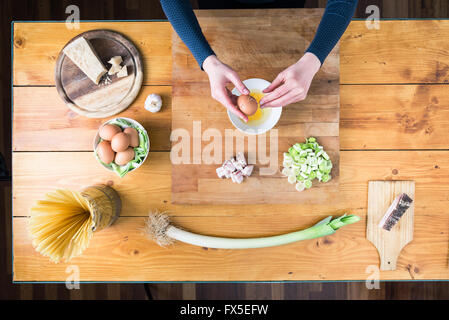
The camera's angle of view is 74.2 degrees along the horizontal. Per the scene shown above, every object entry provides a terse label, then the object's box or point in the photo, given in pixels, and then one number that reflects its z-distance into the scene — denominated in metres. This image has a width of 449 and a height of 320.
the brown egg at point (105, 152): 0.86
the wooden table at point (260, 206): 0.99
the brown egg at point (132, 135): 0.88
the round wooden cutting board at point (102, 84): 0.97
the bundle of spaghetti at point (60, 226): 0.76
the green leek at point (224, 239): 0.96
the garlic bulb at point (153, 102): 0.96
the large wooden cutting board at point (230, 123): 0.97
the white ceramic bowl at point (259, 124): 0.92
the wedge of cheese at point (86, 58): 0.94
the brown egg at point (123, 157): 0.87
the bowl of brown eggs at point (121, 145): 0.86
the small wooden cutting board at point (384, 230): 1.00
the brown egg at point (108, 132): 0.87
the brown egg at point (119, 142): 0.85
